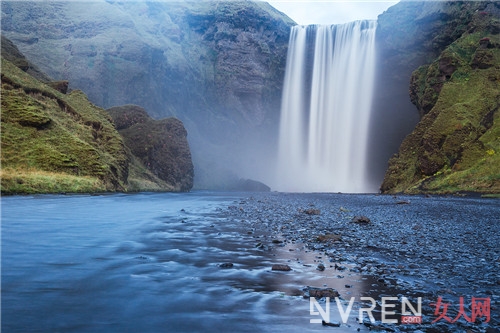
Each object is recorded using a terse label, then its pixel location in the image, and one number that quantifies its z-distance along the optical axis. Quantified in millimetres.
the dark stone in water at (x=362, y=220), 15469
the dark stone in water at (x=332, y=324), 4848
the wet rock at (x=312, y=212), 18969
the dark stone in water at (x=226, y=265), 7925
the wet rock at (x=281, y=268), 7613
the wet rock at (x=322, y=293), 5973
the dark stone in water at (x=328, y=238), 11070
